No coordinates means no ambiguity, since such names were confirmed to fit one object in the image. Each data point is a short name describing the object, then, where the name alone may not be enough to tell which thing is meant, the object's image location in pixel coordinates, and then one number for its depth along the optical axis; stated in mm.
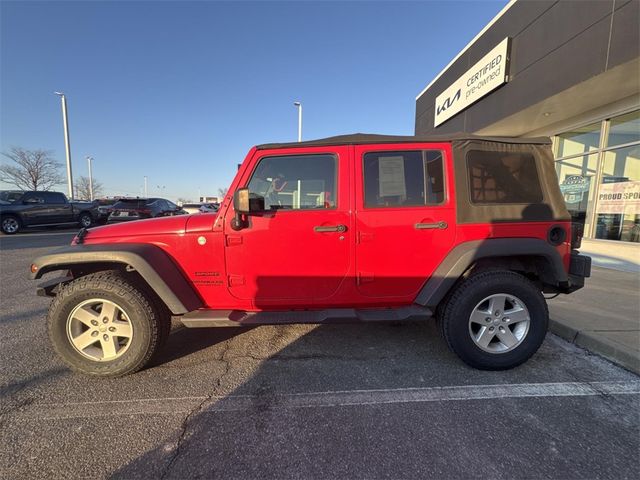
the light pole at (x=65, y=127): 21422
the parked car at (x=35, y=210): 12961
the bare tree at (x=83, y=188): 60994
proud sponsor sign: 6902
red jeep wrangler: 2615
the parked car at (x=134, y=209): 13276
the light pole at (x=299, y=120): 21559
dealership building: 5859
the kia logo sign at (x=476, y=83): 8477
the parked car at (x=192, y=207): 12259
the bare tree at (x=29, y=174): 39531
